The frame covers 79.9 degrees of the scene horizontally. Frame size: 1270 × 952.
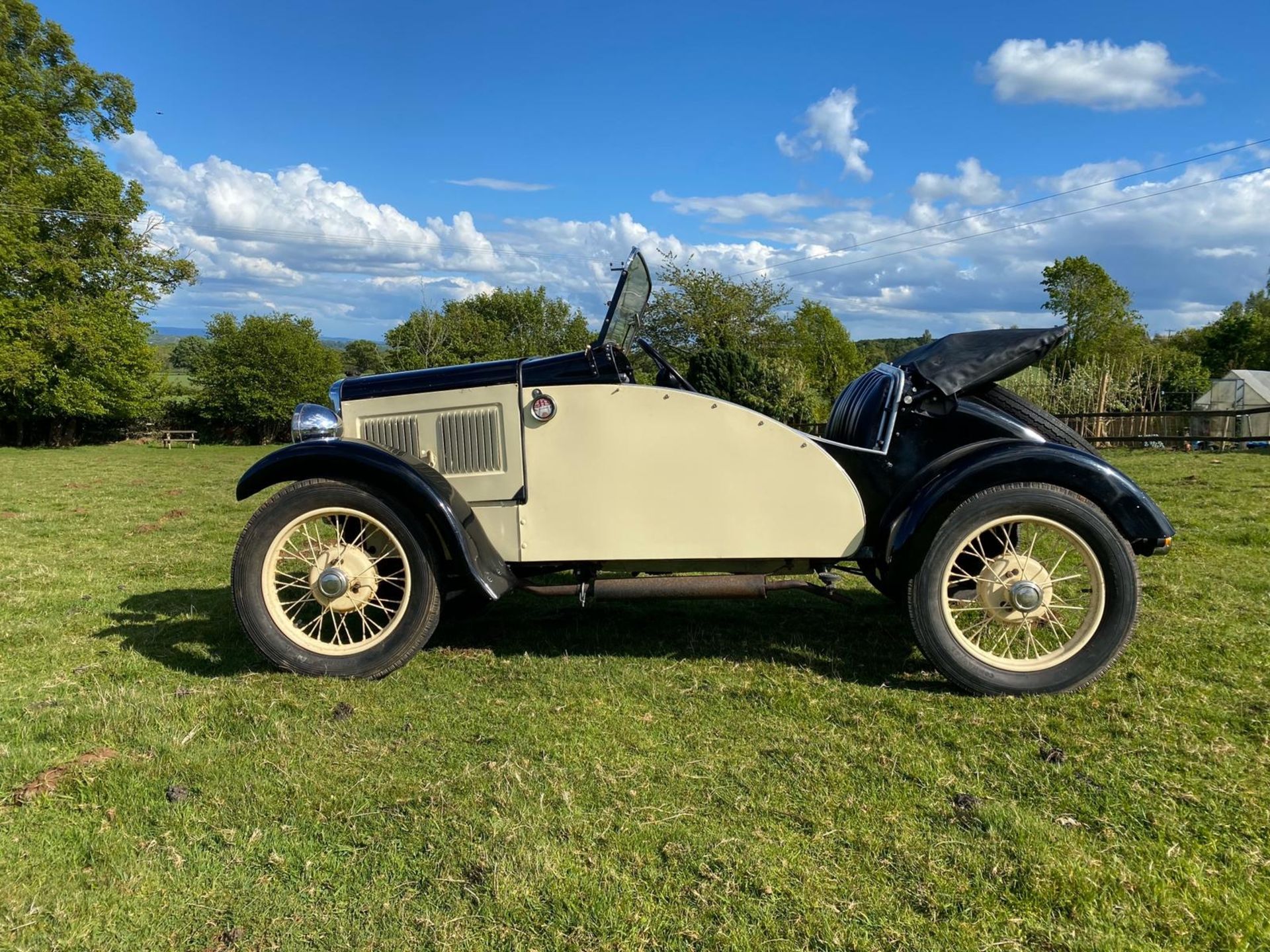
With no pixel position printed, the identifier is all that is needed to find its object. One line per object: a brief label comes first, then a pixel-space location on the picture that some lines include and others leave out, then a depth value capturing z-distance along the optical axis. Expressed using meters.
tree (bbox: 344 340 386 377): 73.39
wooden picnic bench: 38.38
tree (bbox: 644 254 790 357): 40.28
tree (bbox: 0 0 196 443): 30.91
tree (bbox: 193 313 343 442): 42.88
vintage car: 3.46
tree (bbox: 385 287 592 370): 59.88
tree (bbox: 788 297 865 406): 56.59
